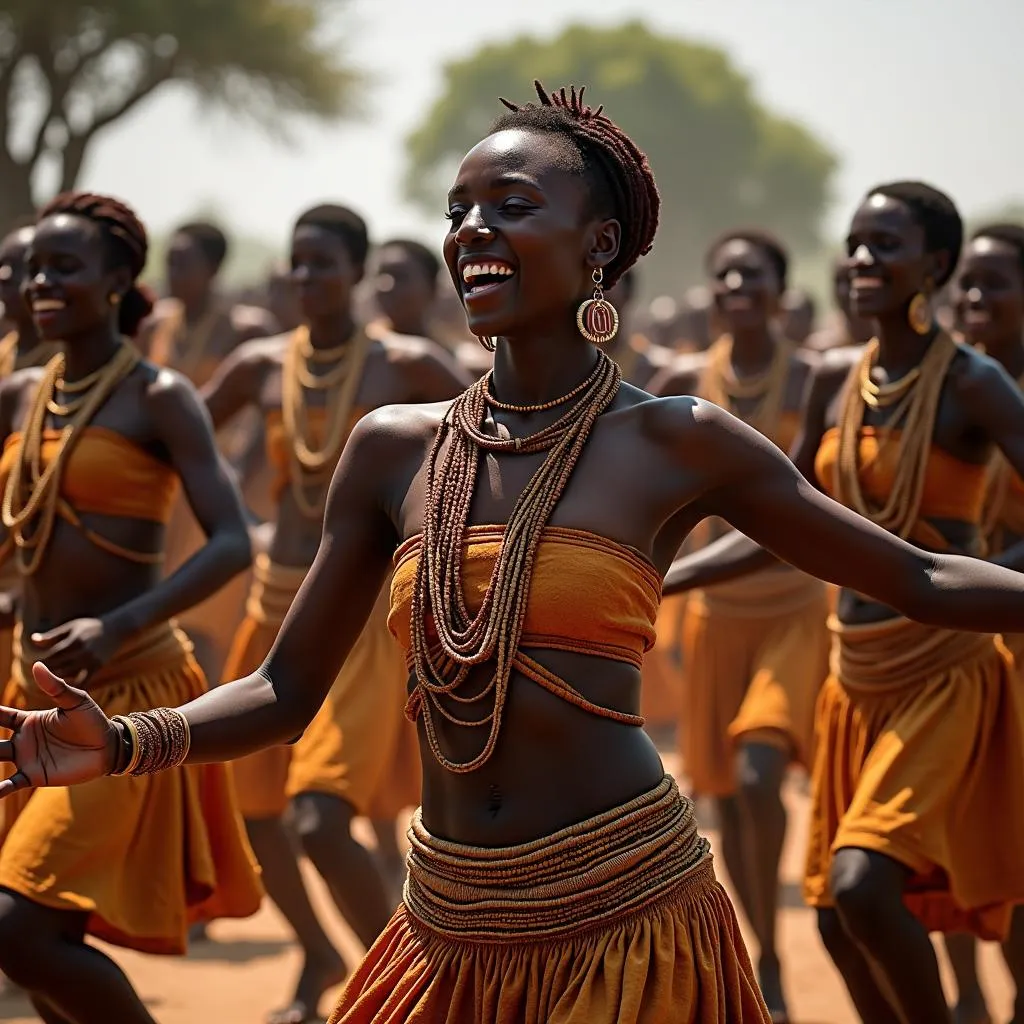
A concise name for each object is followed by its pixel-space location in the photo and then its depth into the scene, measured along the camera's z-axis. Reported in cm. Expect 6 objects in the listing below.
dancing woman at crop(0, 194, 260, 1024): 950
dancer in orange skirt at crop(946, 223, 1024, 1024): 1291
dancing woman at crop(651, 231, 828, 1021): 1332
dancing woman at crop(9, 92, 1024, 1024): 623
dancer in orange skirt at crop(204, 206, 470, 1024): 1207
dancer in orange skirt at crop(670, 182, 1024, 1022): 952
